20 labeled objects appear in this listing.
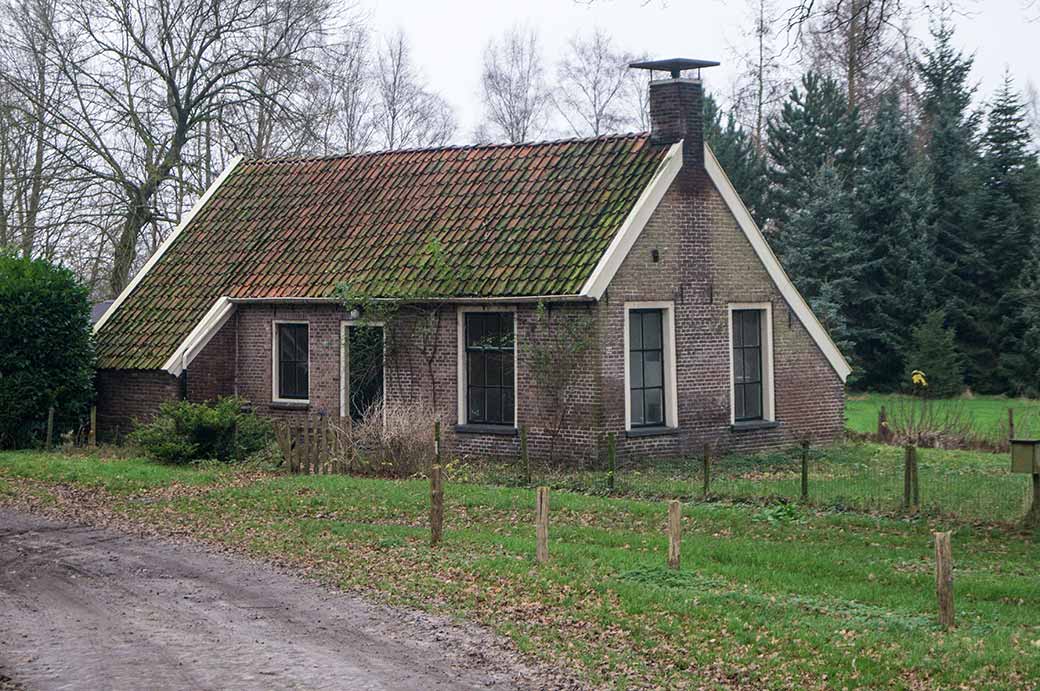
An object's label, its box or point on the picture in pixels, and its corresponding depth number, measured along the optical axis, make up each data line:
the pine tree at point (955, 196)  46.94
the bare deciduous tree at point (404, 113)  58.50
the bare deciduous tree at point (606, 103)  59.53
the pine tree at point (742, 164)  53.12
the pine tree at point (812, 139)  49.69
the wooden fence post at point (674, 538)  13.89
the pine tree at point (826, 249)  45.31
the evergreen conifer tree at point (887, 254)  46.28
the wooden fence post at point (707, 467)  19.41
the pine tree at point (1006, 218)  46.25
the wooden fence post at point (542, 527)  14.59
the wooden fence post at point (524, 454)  21.19
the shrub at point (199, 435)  23.81
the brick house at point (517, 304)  23.50
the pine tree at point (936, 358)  44.19
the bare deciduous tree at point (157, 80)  38.16
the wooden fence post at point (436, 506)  15.82
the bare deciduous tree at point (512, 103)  62.12
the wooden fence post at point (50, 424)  26.11
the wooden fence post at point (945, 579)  11.52
